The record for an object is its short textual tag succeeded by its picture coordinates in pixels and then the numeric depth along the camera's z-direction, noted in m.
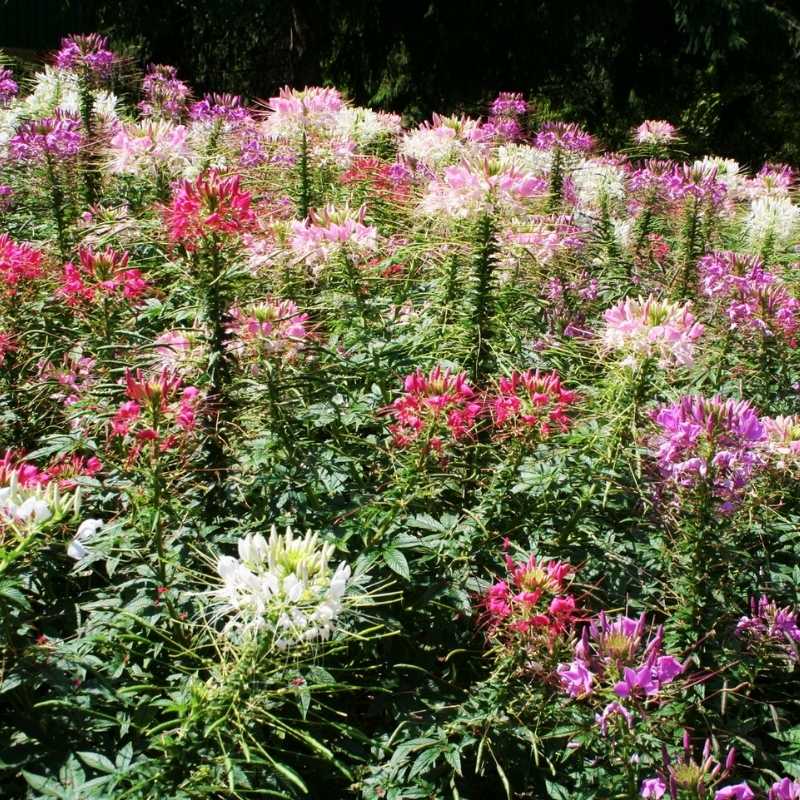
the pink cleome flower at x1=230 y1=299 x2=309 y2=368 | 2.30
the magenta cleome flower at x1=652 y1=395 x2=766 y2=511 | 2.18
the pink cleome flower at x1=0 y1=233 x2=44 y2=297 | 2.62
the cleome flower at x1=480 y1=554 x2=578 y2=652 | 1.88
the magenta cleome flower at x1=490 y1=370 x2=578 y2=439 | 2.29
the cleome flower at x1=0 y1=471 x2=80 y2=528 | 1.63
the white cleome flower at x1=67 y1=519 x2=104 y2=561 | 1.76
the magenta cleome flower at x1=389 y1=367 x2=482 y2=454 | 2.16
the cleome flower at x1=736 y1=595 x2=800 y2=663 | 2.27
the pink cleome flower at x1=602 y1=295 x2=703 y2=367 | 2.31
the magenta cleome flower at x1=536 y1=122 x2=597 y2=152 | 4.65
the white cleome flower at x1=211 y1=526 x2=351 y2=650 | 1.57
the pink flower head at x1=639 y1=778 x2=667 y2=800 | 1.67
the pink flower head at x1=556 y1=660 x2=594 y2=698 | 1.75
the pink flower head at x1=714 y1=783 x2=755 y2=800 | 1.55
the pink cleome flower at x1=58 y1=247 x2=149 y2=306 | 2.61
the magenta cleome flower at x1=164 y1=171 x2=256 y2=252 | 2.22
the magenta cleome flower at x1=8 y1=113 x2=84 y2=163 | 3.43
